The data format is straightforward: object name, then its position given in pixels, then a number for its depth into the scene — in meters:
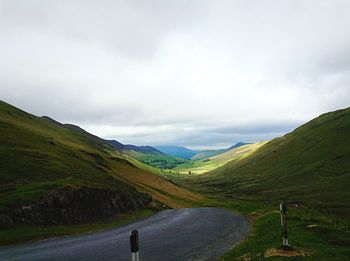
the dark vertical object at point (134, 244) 14.39
